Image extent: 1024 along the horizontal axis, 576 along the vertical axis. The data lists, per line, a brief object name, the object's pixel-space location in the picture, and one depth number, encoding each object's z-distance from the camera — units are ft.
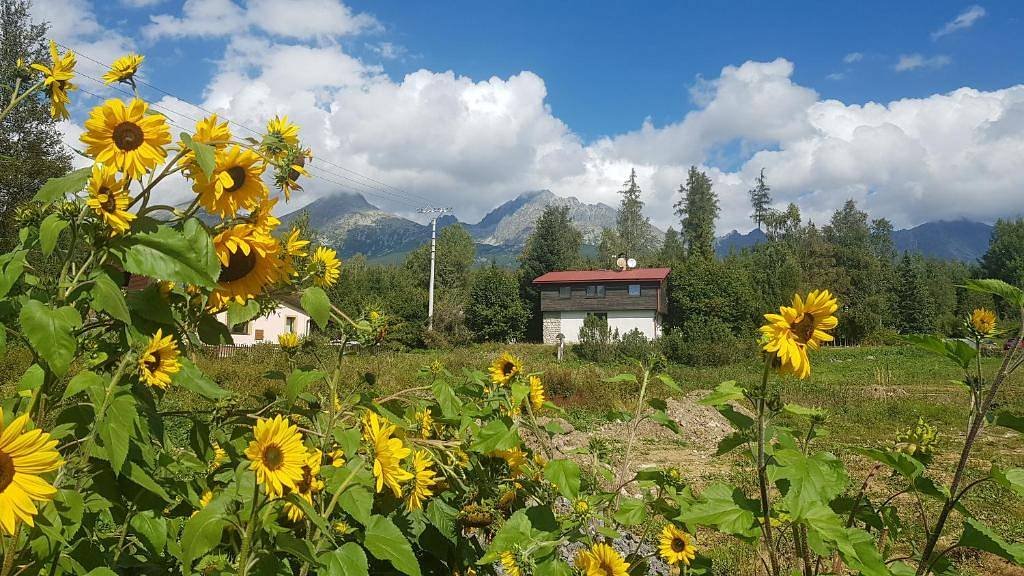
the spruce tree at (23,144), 55.93
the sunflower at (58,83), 4.30
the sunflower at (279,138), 3.78
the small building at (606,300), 107.65
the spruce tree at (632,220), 166.50
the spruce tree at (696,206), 157.28
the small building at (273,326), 93.18
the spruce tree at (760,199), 188.03
